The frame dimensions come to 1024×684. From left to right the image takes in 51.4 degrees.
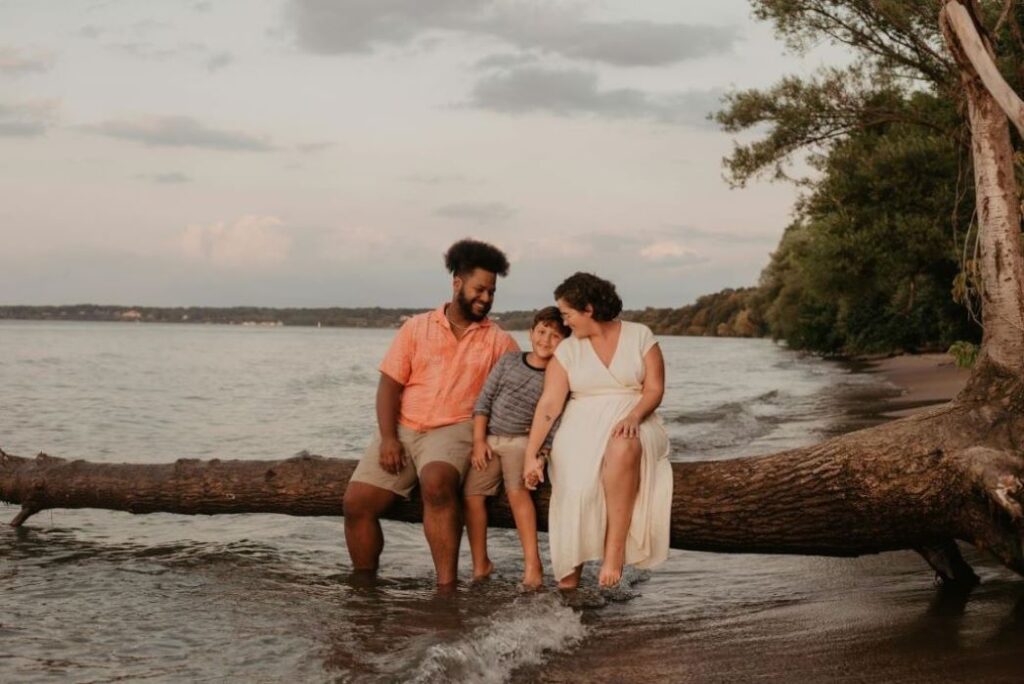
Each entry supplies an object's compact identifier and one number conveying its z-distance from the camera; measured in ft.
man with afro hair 22.25
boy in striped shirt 22.00
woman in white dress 20.62
